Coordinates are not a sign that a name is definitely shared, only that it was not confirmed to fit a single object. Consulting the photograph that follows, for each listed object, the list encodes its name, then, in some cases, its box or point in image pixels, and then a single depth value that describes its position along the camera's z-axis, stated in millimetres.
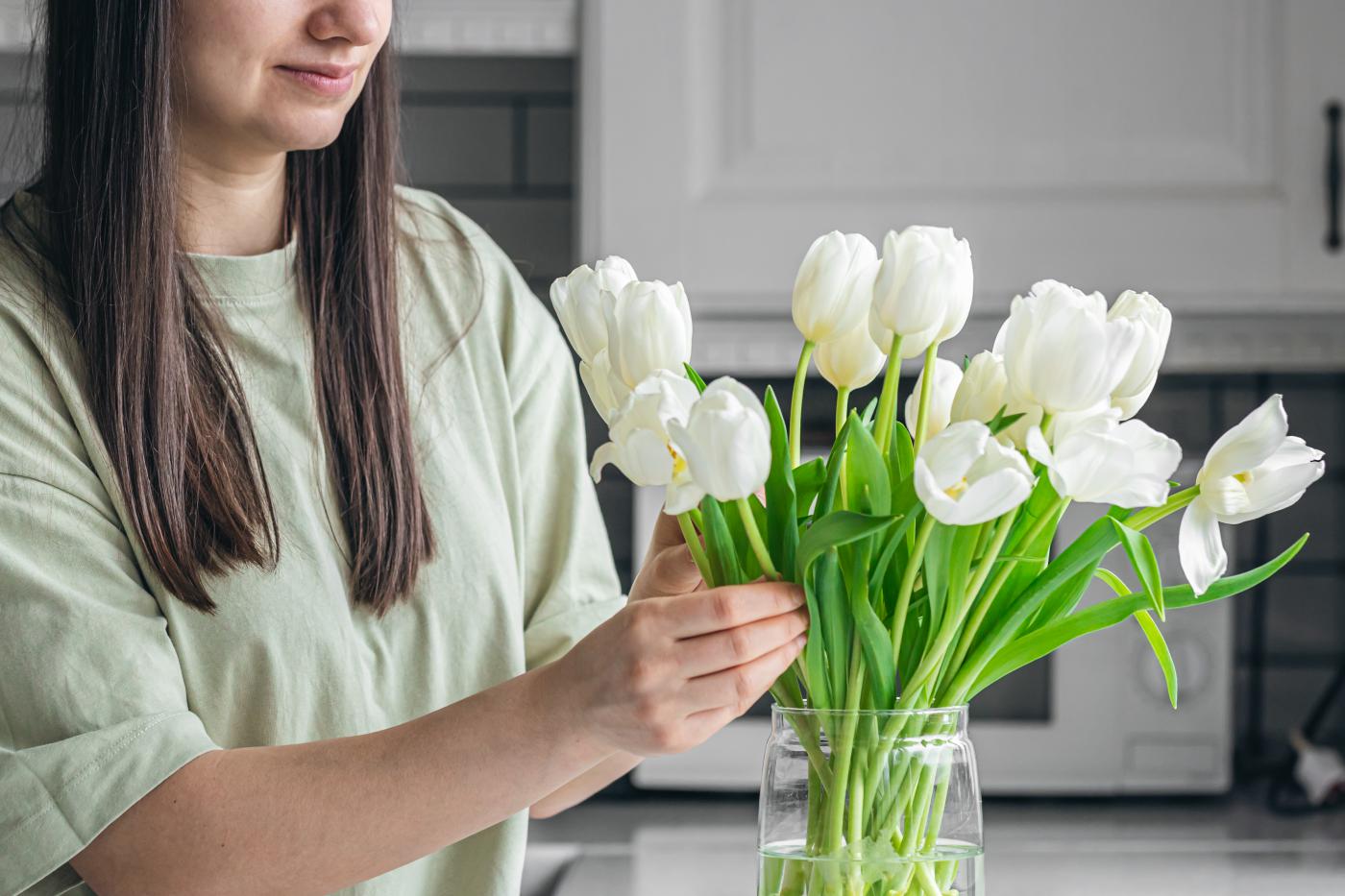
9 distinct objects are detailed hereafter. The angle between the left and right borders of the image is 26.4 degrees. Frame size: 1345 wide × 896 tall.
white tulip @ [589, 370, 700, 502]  1438
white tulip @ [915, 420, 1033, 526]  1395
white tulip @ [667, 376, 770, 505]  1399
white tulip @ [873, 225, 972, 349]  1451
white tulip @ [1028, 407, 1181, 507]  1419
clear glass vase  1494
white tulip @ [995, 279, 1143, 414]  1419
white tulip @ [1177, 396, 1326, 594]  1472
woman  1715
